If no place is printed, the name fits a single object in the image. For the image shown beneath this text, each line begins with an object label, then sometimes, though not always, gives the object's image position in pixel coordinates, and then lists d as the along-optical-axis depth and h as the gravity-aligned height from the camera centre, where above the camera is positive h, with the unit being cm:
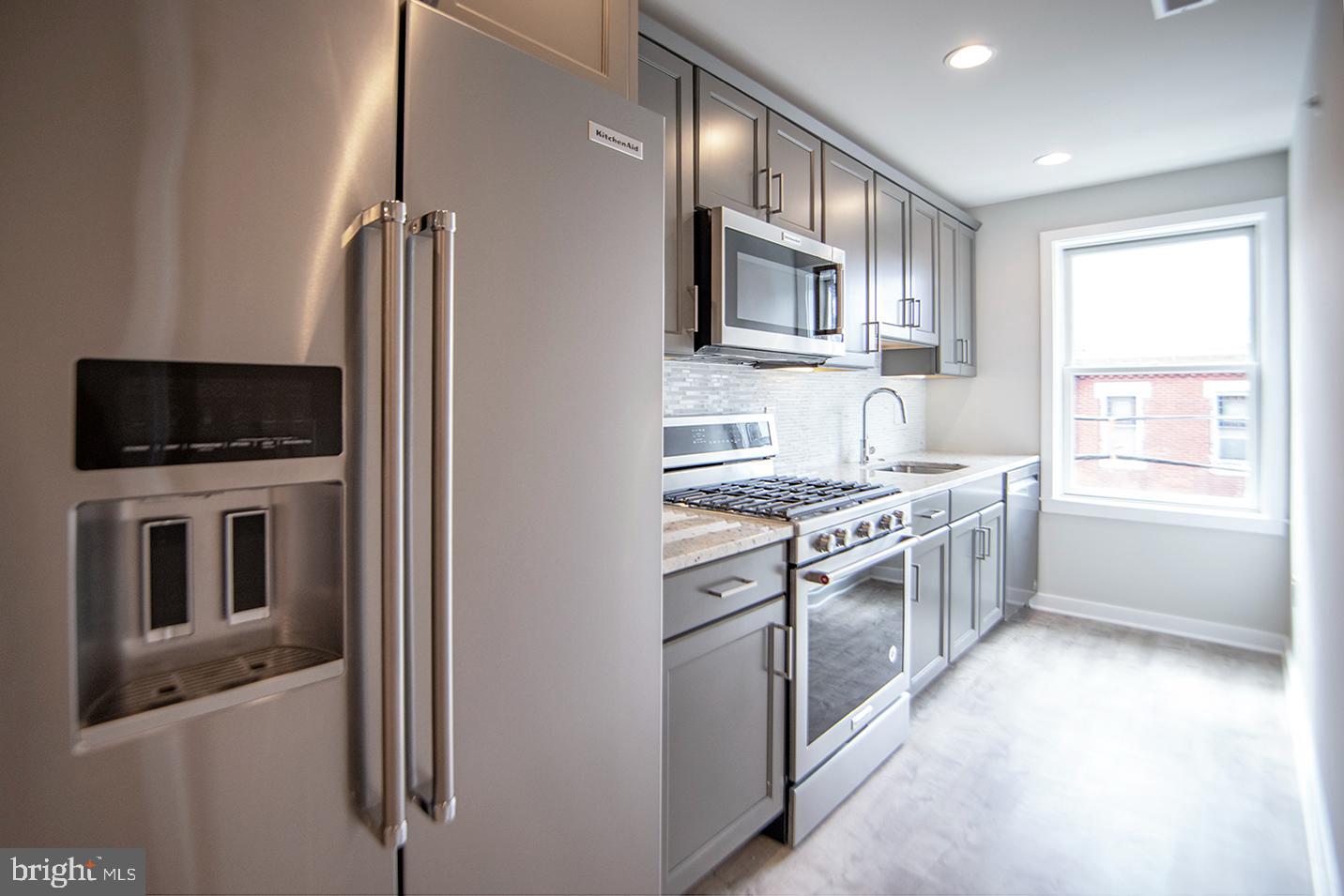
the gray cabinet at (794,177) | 227 +102
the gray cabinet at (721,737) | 146 -73
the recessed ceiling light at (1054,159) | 319 +146
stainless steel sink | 348 -13
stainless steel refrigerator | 62 +0
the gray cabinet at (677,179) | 183 +80
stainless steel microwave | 196 +53
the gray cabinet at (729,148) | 198 +98
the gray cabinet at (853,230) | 262 +93
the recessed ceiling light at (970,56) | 217 +136
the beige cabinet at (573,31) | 110 +78
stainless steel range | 182 -48
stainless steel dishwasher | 355 -53
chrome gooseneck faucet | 340 -1
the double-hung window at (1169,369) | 328 +42
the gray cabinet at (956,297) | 367 +89
